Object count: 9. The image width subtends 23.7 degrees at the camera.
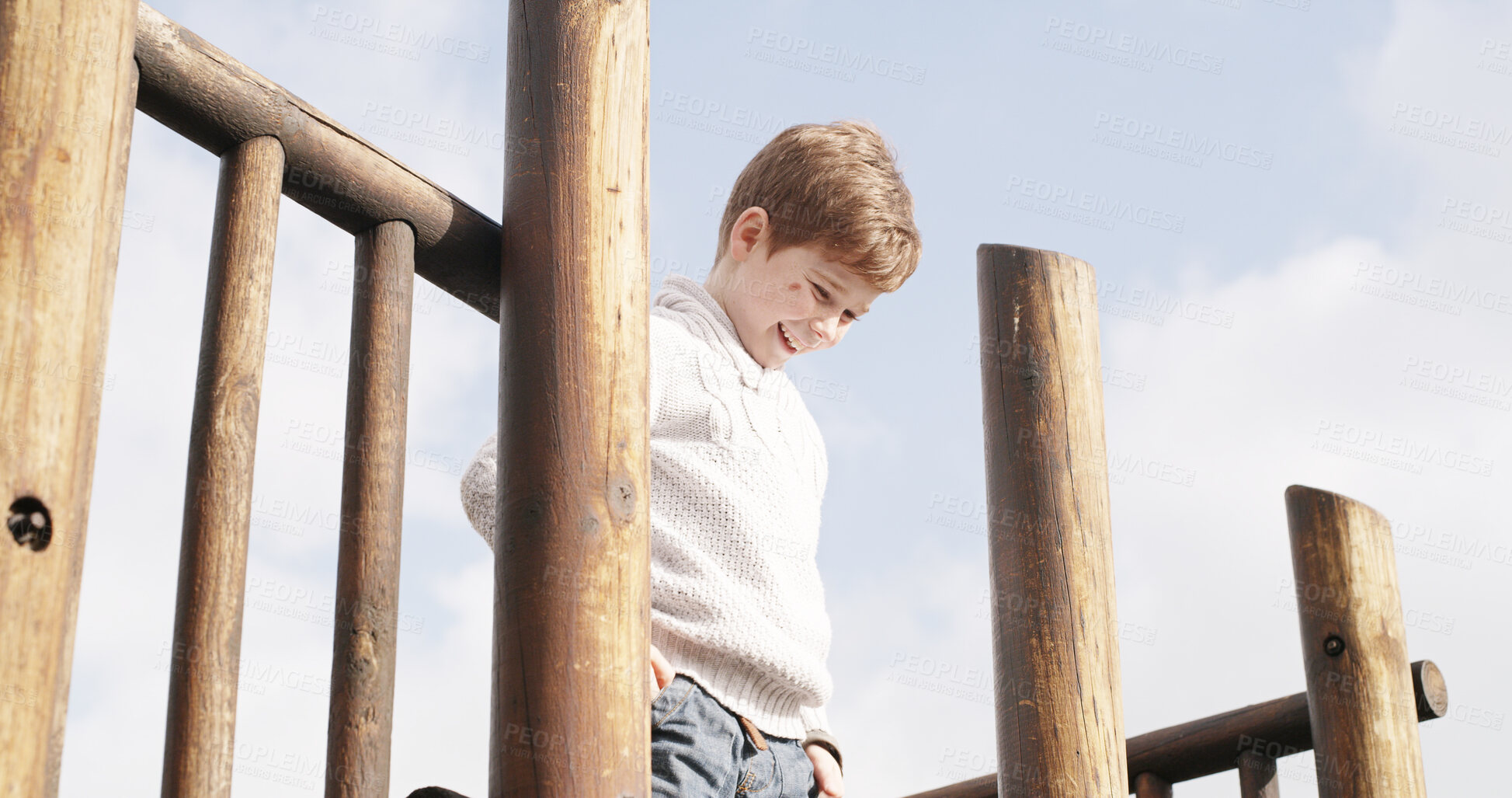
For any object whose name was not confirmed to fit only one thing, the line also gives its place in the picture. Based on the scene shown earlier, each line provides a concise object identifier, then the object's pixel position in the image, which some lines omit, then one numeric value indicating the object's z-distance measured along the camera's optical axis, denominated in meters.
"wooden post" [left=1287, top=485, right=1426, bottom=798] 3.89
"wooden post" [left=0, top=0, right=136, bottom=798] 2.94
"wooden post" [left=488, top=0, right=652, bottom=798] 3.19
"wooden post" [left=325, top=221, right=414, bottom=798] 3.21
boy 3.50
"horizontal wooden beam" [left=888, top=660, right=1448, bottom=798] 3.99
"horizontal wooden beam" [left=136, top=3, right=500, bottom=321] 3.21
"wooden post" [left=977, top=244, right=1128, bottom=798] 3.66
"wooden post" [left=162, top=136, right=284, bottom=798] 3.11
